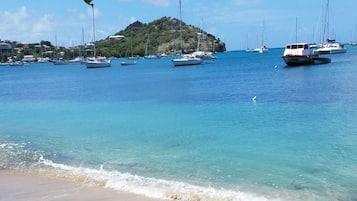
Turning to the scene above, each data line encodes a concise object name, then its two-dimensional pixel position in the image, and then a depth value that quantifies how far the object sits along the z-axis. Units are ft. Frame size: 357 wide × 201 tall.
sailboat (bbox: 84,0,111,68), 452.76
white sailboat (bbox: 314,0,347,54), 456.86
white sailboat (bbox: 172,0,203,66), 392.27
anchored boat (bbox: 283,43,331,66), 274.16
